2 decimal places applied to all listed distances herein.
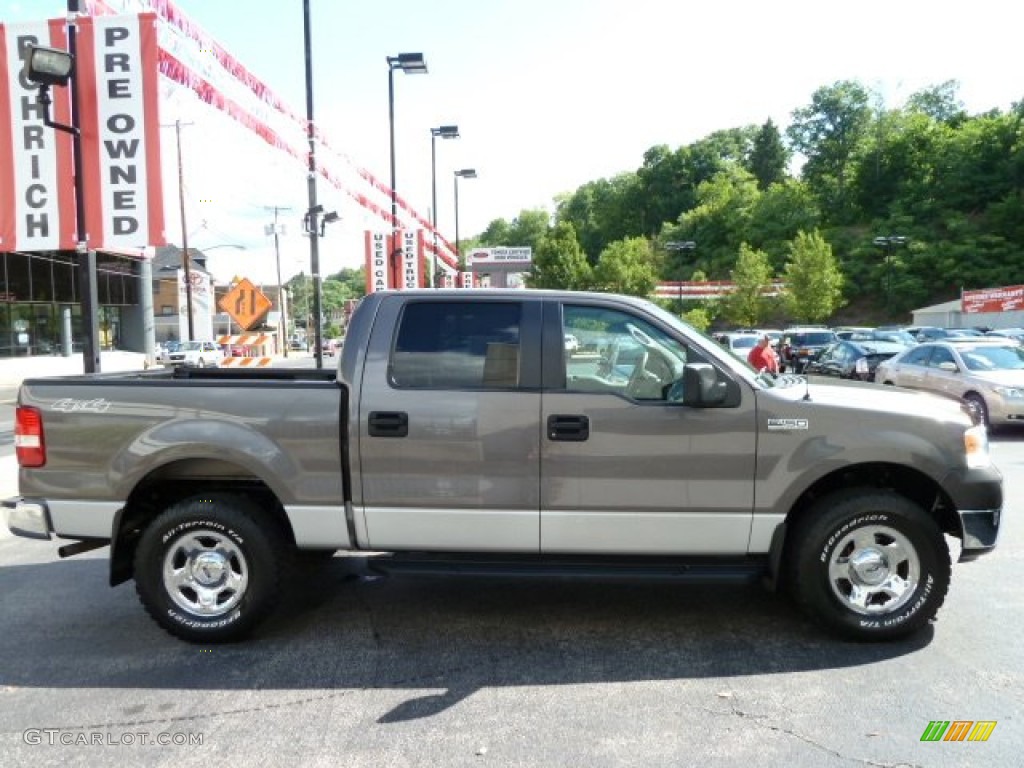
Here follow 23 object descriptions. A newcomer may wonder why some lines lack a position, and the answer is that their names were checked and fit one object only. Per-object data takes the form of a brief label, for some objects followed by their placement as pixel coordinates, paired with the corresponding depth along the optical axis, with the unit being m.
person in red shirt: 13.88
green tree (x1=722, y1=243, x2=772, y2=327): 60.50
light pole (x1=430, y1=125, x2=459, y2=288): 30.36
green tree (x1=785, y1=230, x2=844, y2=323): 57.75
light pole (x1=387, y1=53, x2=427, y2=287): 20.58
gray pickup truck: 4.23
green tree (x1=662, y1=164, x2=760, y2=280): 96.50
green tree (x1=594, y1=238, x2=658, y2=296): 57.22
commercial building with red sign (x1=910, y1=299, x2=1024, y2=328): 45.41
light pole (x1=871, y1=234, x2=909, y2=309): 69.33
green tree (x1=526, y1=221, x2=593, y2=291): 57.19
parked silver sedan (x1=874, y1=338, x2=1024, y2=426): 12.48
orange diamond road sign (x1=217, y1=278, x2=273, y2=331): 13.69
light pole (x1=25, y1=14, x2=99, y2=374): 9.22
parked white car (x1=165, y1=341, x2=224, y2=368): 39.44
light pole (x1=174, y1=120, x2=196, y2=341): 42.72
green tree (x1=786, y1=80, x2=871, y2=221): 105.12
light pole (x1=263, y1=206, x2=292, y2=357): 67.44
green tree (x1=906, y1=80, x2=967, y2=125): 109.25
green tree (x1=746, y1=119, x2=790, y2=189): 120.44
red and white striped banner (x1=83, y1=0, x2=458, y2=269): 11.30
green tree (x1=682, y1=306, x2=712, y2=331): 50.25
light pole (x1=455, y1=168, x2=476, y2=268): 40.31
